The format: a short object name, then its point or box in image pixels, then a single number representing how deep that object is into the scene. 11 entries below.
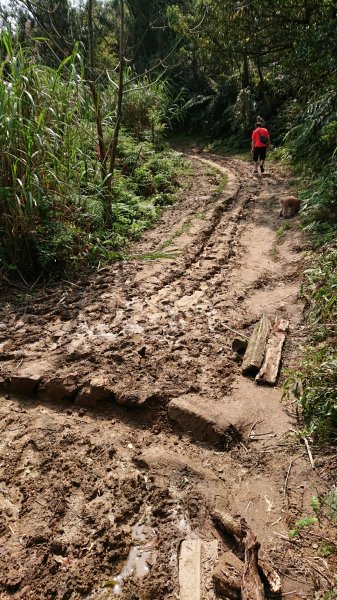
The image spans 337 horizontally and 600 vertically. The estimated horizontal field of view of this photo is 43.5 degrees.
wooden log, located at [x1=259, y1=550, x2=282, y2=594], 1.62
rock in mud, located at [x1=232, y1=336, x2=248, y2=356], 3.10
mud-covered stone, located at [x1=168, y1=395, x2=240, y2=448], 2.39
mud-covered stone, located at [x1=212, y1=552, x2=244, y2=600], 1.61
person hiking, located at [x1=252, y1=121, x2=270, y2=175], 8.88
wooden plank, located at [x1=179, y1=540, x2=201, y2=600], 1.67
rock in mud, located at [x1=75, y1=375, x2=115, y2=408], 2.68
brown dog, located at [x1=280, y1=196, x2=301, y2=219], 5.98
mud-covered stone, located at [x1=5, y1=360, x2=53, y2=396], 2.78
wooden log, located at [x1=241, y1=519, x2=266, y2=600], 1.56
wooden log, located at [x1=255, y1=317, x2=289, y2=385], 2.77
